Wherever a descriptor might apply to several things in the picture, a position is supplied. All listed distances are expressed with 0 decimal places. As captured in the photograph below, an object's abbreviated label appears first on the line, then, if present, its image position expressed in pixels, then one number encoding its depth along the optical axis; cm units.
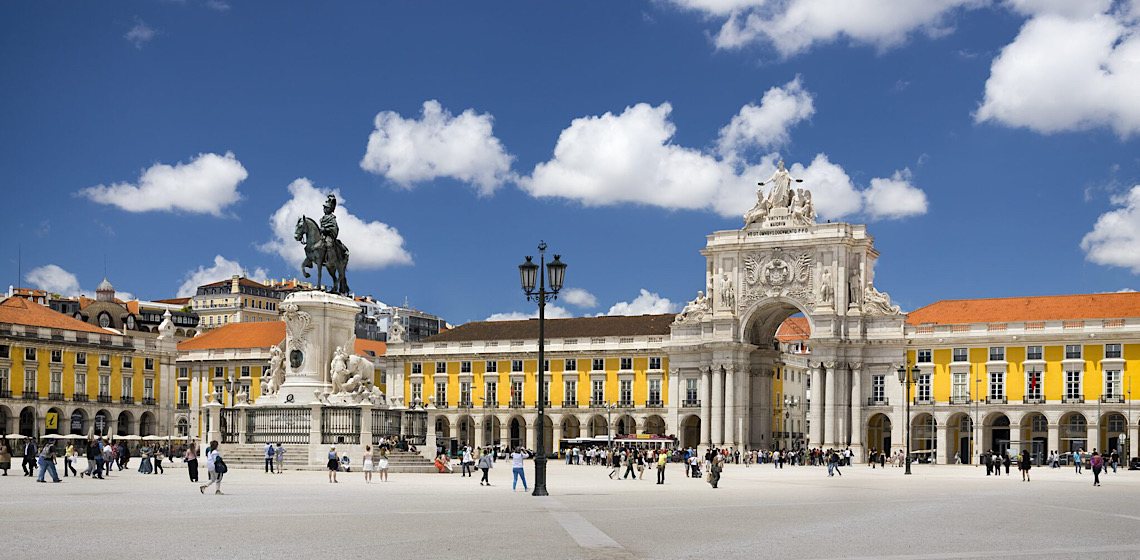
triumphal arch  9650
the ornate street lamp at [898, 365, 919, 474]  9198
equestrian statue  4650
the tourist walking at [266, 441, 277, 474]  4256
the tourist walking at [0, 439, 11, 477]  4250
